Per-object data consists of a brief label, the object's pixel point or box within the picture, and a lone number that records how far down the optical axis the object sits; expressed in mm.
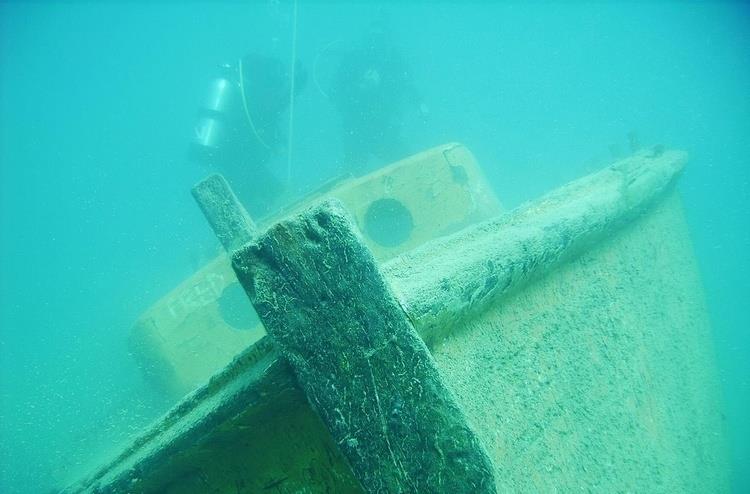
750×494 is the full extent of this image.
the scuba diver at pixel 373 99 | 12086
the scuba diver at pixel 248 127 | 10297
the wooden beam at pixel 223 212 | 3408
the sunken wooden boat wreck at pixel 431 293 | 1187
